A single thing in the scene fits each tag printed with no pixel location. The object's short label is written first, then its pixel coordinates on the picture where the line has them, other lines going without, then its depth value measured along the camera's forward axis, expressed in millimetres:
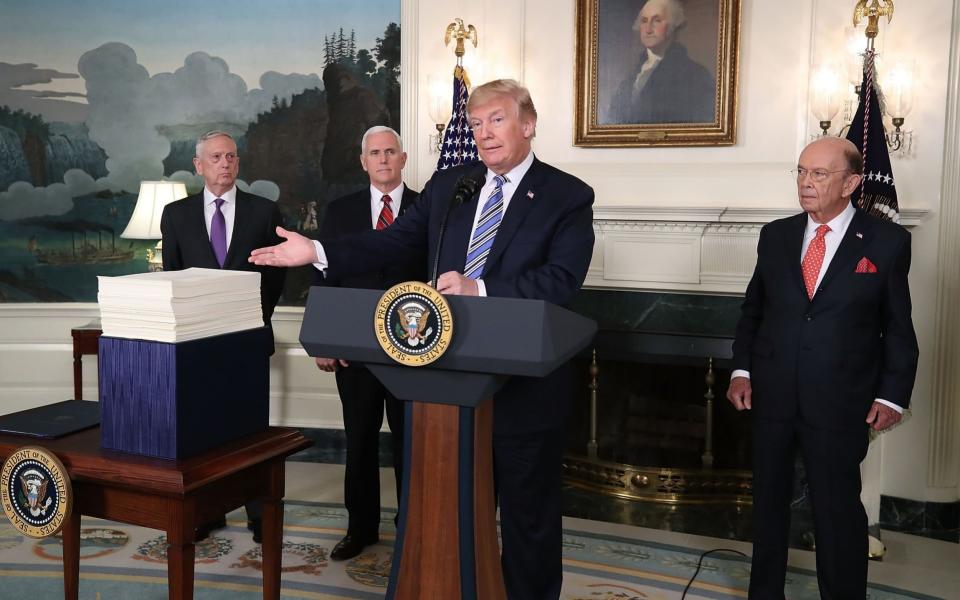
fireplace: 4723
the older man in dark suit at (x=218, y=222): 3738
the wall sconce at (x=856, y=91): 4246
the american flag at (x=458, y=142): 4711
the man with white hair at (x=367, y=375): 3643
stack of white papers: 2127
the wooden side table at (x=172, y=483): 2113
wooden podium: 1880
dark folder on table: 2375
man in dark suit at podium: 2469
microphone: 2182
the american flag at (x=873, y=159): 3996
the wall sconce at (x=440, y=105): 5078
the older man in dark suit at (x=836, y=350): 2924
